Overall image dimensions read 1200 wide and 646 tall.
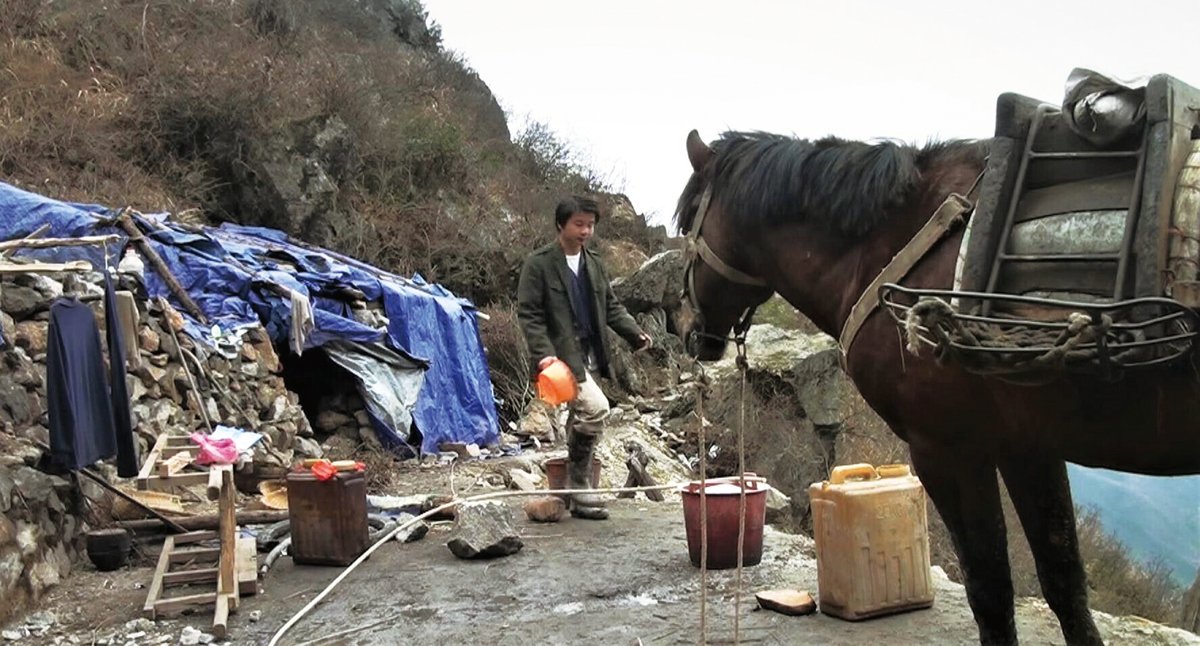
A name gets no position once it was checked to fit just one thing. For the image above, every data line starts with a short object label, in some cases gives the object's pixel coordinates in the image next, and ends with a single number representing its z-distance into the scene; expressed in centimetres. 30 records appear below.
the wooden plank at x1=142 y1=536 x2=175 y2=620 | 396
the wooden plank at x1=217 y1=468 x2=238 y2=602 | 411
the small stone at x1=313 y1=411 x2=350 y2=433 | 973
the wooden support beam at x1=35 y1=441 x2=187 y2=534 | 498
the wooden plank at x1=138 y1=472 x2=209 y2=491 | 465
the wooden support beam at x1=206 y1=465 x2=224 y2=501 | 413
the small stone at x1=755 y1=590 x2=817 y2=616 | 372
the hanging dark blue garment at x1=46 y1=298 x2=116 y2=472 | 468
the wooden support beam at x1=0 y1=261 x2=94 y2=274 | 442
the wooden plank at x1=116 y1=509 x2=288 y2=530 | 529
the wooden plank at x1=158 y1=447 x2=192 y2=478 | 486
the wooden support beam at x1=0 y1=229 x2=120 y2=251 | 456
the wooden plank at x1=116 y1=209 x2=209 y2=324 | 816
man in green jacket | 538
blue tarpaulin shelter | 813
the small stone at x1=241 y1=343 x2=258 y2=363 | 834
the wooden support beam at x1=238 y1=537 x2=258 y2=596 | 431
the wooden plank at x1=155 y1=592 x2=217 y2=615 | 398
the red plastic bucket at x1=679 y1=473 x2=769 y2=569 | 432
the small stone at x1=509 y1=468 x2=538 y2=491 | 775
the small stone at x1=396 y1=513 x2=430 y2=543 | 541
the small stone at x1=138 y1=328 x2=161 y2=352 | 700
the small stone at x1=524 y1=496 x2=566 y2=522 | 572
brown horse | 222
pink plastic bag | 474
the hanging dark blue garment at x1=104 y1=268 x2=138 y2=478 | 506
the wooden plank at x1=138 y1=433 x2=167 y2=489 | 461
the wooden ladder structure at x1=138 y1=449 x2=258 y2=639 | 399
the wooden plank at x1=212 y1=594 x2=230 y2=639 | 375
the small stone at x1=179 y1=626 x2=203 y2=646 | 365
